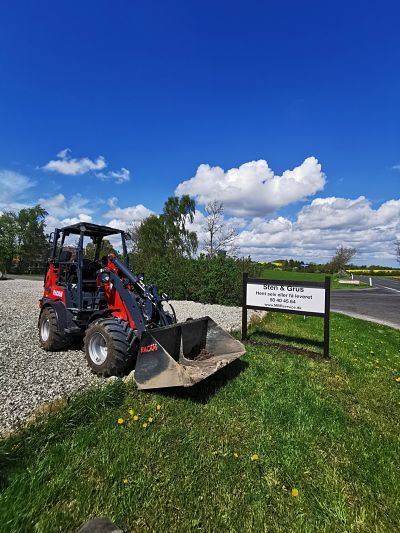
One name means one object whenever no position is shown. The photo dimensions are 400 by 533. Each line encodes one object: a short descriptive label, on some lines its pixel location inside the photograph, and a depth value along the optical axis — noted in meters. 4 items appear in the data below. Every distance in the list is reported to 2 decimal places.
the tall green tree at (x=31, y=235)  48.62
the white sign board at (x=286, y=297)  6.08
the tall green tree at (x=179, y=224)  28.41
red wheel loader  3.96
